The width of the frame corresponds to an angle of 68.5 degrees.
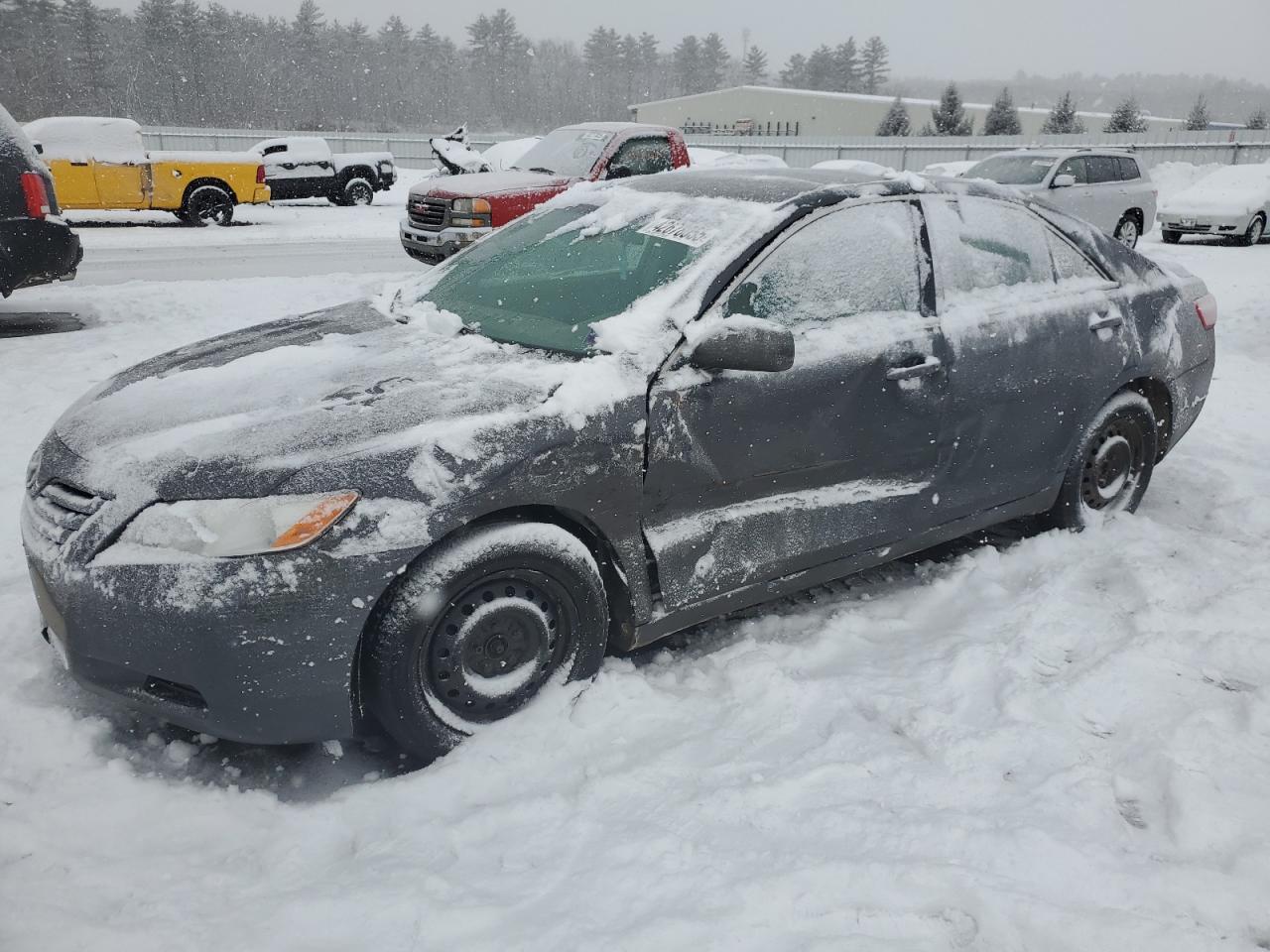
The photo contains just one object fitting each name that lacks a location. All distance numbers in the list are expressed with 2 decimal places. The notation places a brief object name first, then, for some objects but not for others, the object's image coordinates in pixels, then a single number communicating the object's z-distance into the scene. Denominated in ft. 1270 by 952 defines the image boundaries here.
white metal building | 206.90
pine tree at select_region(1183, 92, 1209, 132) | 117.19
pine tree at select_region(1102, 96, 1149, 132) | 119.65
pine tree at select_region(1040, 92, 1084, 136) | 130.52
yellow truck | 49.96
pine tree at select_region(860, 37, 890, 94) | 326.03
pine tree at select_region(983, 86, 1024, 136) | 133.90
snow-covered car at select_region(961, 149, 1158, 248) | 46.19
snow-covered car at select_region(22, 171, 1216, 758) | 8.13
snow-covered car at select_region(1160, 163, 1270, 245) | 53.78
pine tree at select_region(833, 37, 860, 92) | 326.75
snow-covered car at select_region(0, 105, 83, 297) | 24.89
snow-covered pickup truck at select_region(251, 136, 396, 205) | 69.15
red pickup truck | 33.94
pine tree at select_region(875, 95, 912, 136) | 144.15
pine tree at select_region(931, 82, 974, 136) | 139.23
